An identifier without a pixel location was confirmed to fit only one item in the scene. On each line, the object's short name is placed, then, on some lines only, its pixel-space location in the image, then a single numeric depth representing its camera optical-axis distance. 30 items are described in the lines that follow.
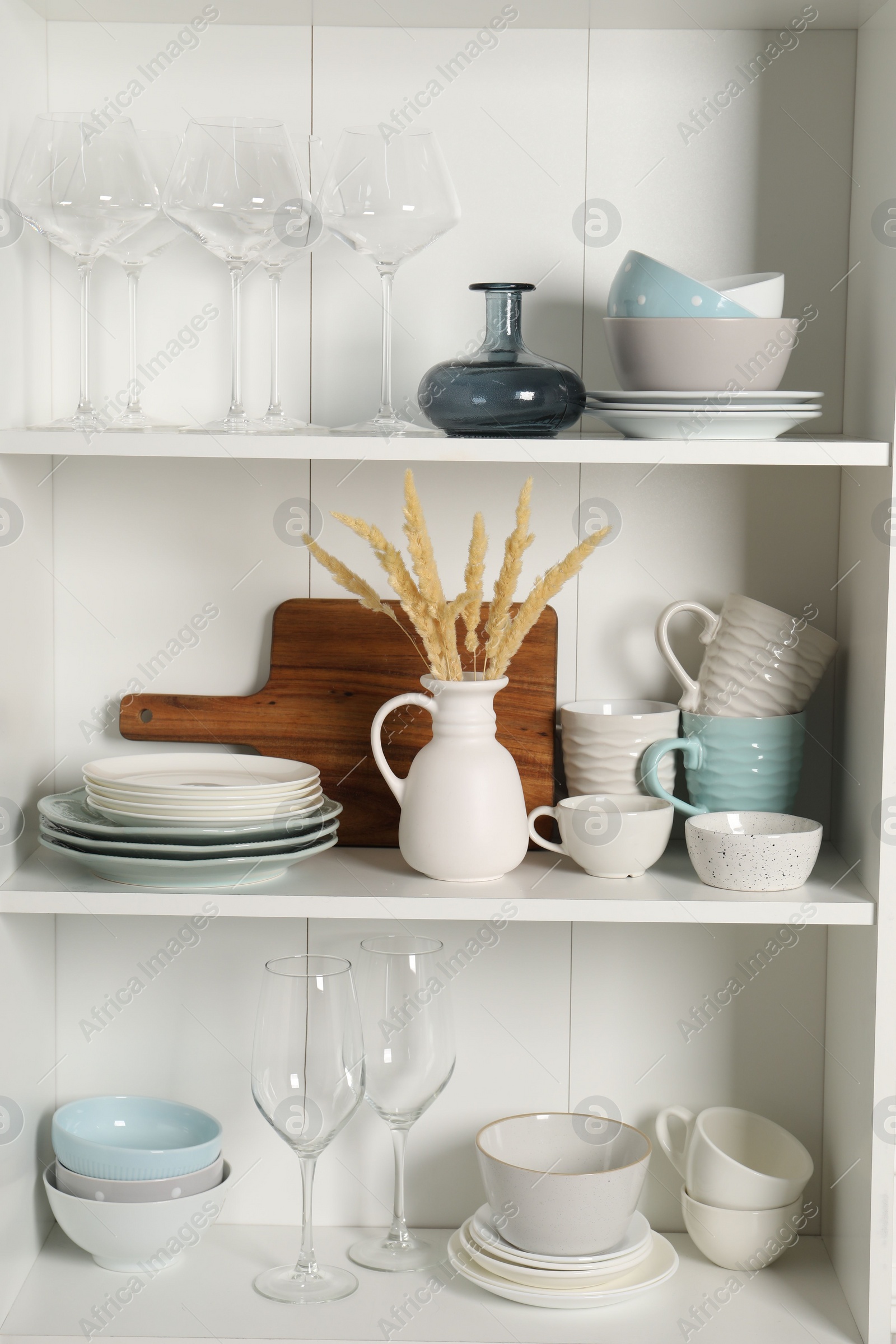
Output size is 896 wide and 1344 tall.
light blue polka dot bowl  1.11
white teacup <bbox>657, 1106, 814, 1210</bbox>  1.24
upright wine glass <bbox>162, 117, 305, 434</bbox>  1.12
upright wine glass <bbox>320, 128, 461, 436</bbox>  1.12
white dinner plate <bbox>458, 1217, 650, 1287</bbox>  1.19
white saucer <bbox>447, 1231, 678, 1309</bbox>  1.18
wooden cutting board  1.30
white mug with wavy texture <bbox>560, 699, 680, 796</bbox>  1.25
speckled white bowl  1.14
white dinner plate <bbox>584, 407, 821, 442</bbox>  1.10
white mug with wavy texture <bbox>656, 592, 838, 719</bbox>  1.23
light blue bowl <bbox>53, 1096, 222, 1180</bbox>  1.23
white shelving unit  1.16
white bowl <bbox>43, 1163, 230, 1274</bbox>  1.21
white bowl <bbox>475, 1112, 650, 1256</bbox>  1.18
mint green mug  1.23
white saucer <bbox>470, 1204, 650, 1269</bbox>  1.19
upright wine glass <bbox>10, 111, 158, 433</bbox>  1.12
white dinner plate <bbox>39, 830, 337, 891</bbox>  1.14
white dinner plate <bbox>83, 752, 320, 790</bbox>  1.25
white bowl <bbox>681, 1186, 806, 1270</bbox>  1.24
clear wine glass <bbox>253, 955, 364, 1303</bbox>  1.16
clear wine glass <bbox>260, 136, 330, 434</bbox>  1.15
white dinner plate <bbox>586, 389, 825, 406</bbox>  1.10
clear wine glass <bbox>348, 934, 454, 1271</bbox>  1.19
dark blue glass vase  1.12
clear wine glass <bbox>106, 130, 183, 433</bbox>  1.19
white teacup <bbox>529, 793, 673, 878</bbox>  1.16
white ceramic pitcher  1.15
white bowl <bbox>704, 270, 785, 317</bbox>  1.13
